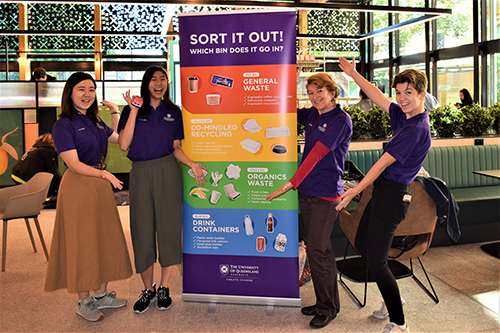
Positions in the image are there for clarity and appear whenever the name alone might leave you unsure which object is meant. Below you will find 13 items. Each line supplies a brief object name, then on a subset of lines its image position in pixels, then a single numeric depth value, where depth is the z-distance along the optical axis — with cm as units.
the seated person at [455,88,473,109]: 845
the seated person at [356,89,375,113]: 714
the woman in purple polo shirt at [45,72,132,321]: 292
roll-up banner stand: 295
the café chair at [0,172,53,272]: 396
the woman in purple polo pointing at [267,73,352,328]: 278
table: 406
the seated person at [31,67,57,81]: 879
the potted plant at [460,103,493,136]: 557
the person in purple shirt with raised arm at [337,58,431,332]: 249
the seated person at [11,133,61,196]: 604
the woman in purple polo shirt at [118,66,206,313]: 304
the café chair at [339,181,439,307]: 296
